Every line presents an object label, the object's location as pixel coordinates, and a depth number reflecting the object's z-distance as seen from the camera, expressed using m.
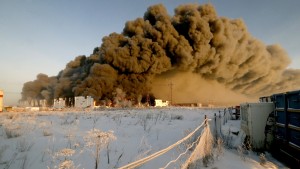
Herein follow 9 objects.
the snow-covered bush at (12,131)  4.84
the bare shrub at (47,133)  5.02
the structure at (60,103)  34.08
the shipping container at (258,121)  5.47
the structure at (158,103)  39.81
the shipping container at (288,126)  4.26
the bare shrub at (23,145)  3.90
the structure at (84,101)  31.54
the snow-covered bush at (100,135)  2.83
